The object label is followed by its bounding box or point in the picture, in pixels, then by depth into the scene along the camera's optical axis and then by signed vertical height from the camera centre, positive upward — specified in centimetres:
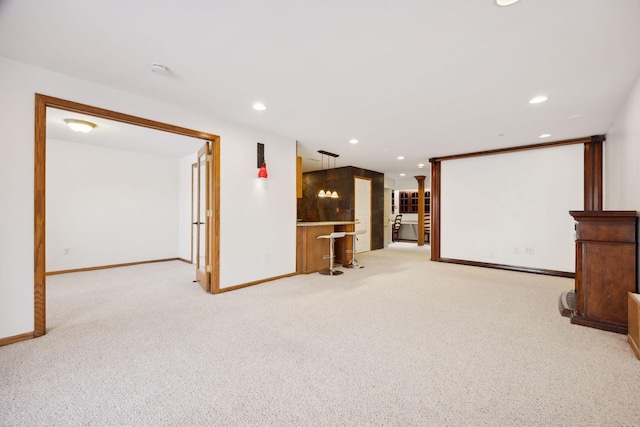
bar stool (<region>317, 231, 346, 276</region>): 480 -92
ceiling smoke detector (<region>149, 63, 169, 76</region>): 238 +128
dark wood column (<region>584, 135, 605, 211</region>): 448 +67
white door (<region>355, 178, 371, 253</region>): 766 +6
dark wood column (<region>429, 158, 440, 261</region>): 626 +5
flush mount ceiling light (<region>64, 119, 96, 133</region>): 386 +126
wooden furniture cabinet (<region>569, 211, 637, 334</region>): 256 -52
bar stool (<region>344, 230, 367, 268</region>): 551 -104
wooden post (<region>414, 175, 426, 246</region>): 933 +28
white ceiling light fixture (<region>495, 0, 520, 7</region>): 166 +129
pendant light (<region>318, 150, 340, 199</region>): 597 +132
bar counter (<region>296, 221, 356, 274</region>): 491 -65
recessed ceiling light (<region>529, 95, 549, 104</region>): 306 +130
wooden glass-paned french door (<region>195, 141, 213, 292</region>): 382 -6
